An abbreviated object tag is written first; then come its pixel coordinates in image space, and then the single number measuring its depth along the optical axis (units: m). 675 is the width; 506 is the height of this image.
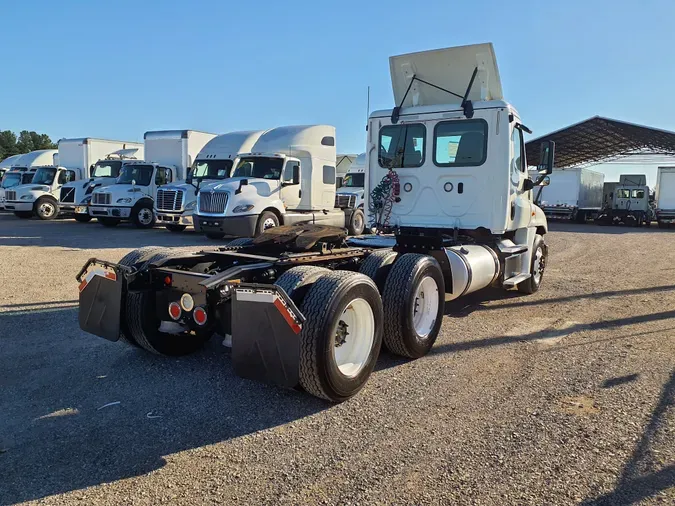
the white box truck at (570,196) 29.86
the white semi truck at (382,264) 3.77
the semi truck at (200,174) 16.92
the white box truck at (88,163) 22.20
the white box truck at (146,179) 19.53
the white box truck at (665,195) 27.50
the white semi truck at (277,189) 14.62
